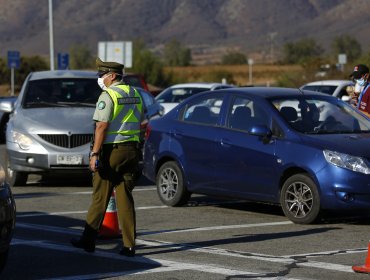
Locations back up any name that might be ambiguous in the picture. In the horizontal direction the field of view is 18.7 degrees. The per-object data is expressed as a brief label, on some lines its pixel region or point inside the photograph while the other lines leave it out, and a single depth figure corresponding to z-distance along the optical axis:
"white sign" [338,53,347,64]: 51.54
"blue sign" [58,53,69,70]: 44.55
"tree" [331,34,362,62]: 120.47
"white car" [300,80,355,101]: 29.17
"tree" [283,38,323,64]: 127.38
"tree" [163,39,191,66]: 134.25
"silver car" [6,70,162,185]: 16.91
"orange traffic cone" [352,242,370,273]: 9.54
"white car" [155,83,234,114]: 30.66
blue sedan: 12.67
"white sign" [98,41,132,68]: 47.59
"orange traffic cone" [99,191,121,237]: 11.34
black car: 9.02
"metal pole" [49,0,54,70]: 40.12
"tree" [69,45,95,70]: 119.65
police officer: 10.45
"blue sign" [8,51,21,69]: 48.19
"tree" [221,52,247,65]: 132.75
